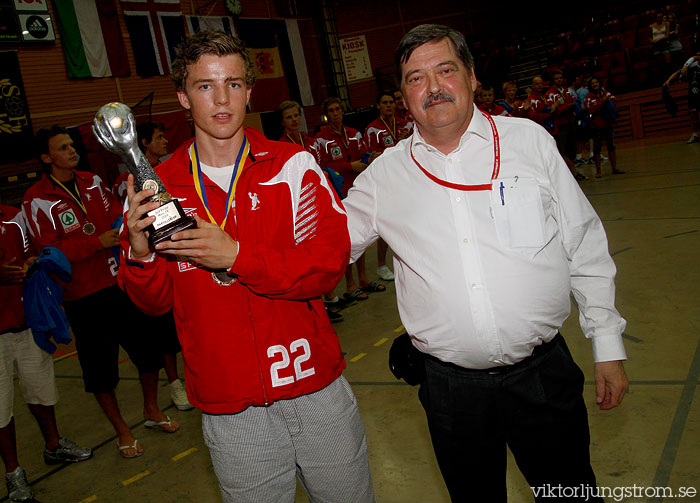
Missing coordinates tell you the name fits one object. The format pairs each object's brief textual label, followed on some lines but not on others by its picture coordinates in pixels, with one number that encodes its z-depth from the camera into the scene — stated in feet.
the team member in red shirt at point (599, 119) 31.73
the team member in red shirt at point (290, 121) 17.52
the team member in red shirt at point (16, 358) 10.28
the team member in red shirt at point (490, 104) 24.89
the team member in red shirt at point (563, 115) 30.27
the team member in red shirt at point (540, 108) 29.86
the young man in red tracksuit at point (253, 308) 5.16
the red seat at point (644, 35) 50.44
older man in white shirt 5.41
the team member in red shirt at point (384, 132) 20.21
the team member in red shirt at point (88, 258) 10.70
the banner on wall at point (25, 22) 33.78
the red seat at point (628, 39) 51.52
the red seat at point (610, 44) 52.49
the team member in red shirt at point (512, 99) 28.81
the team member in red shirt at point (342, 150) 19.22
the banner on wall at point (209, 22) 45.98
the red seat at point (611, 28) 55.36
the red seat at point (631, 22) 54.00
